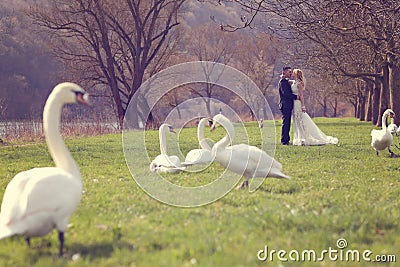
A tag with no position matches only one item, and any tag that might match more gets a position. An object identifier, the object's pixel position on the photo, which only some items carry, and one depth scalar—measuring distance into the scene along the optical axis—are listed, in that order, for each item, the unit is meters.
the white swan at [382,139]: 13.63
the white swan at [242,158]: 8.27
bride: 17.95
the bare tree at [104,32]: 34.62
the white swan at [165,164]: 10.58
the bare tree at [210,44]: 57.69
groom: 17.69
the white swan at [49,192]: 4.73
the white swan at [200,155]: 10.83
